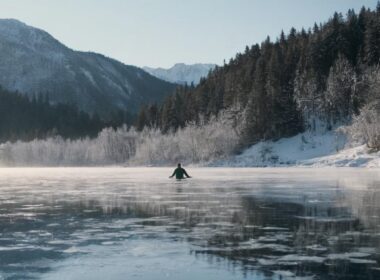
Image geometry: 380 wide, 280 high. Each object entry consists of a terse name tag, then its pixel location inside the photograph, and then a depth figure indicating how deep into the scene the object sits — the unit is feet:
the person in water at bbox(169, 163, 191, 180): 152.73
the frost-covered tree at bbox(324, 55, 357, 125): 366.84
